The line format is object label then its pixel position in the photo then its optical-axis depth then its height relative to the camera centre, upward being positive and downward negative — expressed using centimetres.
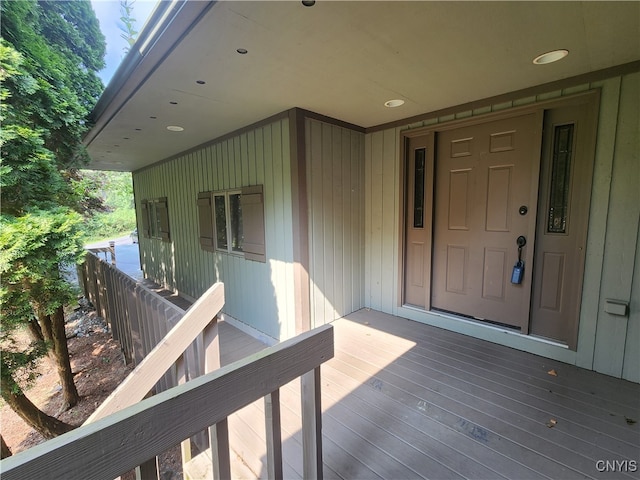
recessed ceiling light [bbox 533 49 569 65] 194 +102
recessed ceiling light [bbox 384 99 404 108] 282 +103
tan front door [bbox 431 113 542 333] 270 -12
